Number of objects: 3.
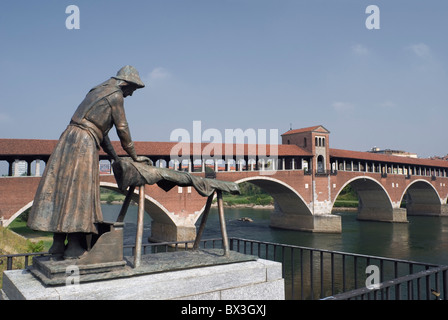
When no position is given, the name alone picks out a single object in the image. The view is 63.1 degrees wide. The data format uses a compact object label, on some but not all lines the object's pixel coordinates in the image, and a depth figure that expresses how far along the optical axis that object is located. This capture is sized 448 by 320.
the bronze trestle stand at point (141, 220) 4.03
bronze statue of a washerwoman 3.71
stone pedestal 3.32
